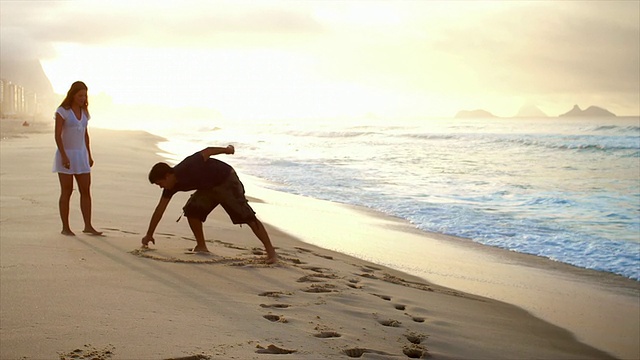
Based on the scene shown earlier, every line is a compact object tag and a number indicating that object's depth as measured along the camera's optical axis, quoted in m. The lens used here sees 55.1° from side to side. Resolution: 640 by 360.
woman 6.82
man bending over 5.92
